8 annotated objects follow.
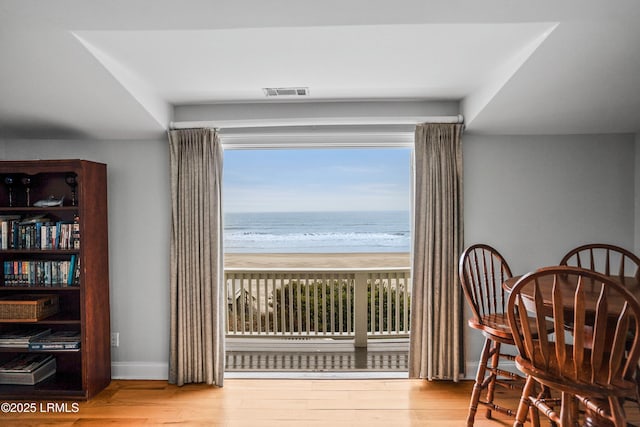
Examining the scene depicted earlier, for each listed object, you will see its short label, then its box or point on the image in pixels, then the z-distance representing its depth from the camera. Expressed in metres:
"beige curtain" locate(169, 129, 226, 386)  3.25
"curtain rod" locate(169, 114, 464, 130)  3.22
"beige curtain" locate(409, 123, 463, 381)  3.23
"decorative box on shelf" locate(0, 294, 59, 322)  3.01
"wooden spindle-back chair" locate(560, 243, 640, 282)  3.27
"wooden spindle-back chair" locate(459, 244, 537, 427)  2.44
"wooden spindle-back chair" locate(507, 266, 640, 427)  1.68
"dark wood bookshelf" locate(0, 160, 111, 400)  2.98
